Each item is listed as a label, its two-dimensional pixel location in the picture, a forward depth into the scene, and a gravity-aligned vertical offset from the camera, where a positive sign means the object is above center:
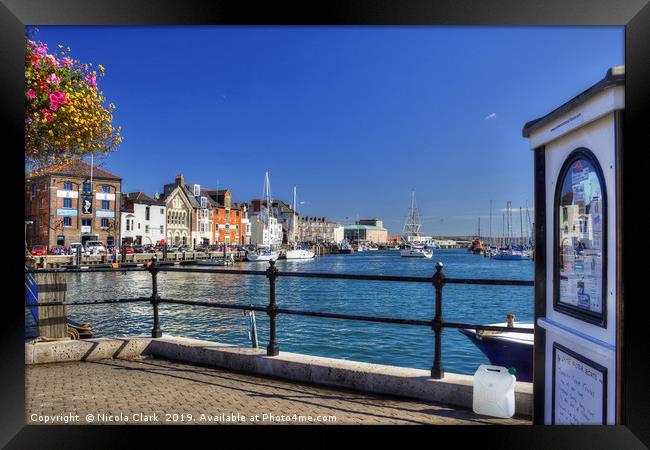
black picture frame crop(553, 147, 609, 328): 2.37 -0.02
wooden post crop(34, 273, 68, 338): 5.14 -0.77
